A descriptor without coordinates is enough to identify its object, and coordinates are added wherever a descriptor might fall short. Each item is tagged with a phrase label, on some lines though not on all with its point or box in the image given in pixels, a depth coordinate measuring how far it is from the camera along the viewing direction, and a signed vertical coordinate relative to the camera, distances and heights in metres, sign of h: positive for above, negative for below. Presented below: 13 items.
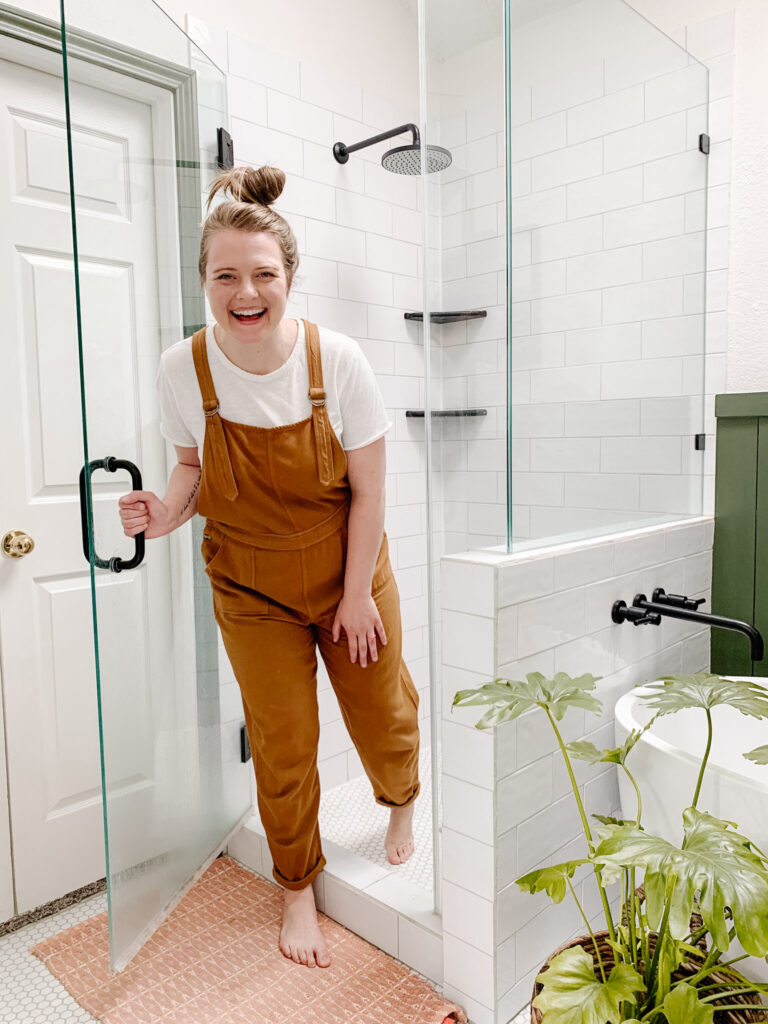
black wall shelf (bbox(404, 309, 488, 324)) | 1.41 +0.26
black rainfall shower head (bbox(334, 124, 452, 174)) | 1.96 +0.80
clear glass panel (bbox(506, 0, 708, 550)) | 1.46 +0.42
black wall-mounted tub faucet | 1.63 -0.37
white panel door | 1.49 -0.09
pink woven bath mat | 1.50 -1.11
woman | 1.45 -0.11
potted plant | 0.88 -0.55
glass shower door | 1.36 +0.13
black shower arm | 2.05 +0.91
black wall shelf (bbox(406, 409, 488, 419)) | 1.43 +0.08
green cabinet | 2.13 -0.22
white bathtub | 1.31 -0.64
